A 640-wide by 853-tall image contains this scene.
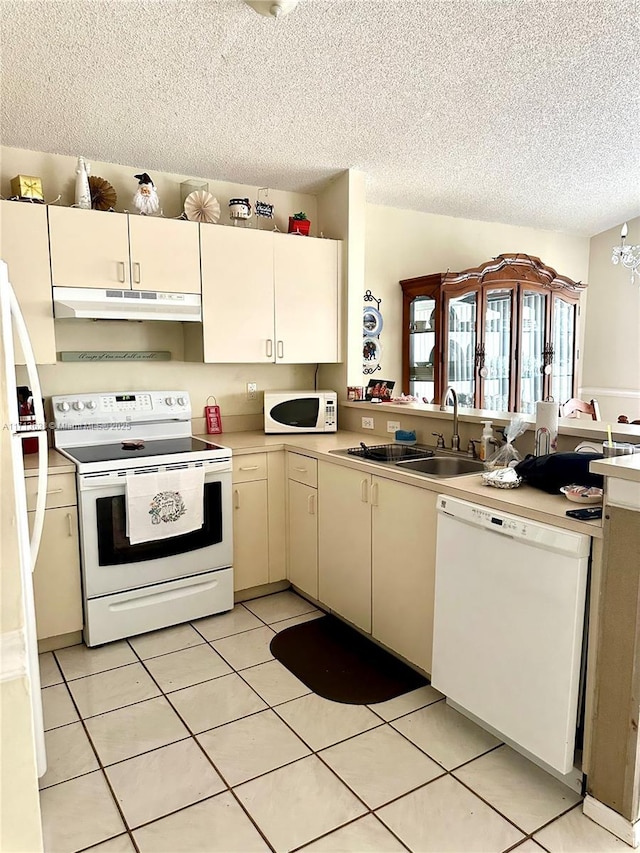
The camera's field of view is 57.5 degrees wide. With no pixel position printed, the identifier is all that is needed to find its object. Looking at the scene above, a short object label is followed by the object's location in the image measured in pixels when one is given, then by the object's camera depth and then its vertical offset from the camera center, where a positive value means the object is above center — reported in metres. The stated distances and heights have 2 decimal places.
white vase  2.99 +0.89
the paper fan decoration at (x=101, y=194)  3.09 +0.90
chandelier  3.84 +0.71
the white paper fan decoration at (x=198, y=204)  3.36 +0.91
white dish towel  2.76 -0.68
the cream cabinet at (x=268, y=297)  3.36 +0.40
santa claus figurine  3.19 +0.90
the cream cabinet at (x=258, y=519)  3.22 -0.88
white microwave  3.63 -0.31
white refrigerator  1.66 -0.33
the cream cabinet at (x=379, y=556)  2.38 -0.88
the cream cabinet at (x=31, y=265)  2.76 +0.47
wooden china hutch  4.52 +0.24
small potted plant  3.72 +0.87
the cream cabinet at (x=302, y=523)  3.13 -0.88
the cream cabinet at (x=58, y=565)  2.66 -0.93
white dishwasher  1.75 -0.86
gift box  2.85 +0.86
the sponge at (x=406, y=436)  3.24 -0.41
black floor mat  2.43 -1.36
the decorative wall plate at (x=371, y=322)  4.48 +0.30
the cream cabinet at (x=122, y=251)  2.90 +0.58
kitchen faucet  2.90 -0.38
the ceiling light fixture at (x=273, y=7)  2.09 +1.28
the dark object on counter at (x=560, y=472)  2.02 -0.39
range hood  2.89 +0.30
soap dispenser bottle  2.69 -0.37
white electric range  2.73 -0.79
